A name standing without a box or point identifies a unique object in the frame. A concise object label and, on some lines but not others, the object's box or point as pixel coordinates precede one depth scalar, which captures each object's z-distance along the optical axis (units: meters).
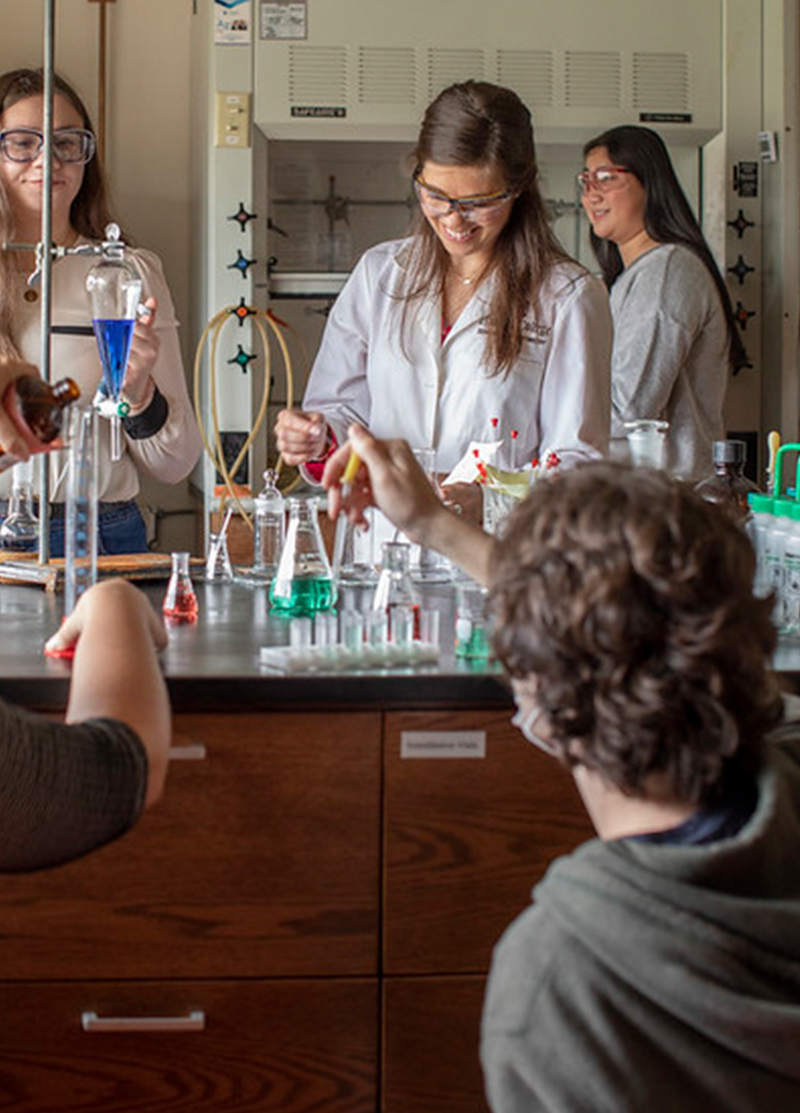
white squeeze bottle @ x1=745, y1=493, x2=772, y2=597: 2.09
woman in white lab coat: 2.55
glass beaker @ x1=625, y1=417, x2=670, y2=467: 2.31
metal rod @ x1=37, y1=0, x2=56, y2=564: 2.20
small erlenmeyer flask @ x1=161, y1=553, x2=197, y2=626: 2.03
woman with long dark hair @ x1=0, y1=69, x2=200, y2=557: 2.71
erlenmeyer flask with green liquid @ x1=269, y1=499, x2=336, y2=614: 2.07
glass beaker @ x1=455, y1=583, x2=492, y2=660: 1.74
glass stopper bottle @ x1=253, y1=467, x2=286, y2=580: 2.33
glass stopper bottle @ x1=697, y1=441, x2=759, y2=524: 2.23
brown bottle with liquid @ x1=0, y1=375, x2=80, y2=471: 1.49
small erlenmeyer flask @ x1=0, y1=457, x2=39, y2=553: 2.41
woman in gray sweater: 3.56
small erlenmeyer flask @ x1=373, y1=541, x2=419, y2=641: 1.79
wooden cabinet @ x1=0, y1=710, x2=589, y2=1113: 1.62
